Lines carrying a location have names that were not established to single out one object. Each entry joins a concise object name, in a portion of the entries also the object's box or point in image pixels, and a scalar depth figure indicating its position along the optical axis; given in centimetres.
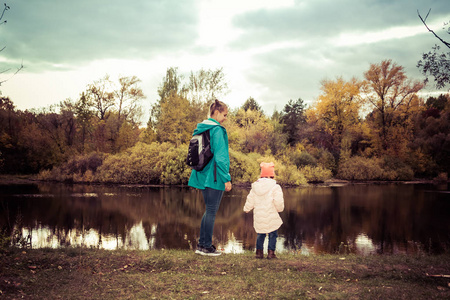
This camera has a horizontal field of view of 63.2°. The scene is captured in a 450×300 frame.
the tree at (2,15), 576
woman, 584
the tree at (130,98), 3856
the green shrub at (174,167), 2773
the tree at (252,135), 3297
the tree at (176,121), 3019
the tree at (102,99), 3738
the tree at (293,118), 4666
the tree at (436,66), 756
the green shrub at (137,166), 2847
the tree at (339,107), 3953
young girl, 612
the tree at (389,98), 3888
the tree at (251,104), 6050
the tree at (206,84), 3416
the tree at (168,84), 4272
